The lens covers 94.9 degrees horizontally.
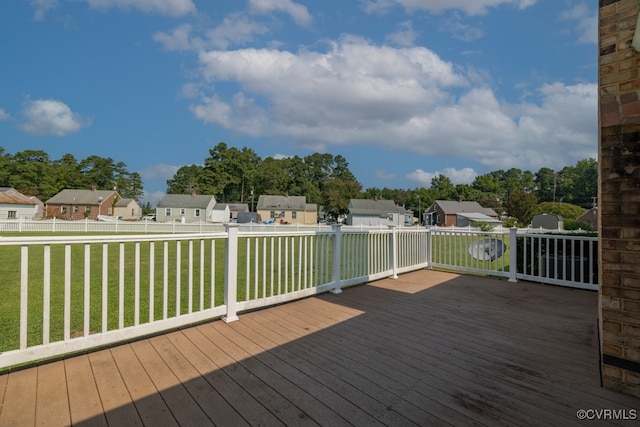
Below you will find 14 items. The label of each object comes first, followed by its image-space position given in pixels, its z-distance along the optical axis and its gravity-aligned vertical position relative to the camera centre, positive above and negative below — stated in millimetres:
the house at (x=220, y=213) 39781 +147
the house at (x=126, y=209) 40116 +642
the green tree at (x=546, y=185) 59869 +6358
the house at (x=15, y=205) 29552 +854
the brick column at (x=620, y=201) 1715 +86
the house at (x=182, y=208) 38438 +762
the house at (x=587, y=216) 30612 -74
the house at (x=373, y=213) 41094 +236
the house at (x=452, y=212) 39531 +406
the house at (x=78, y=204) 37153 +1202
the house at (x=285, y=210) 42250 +614
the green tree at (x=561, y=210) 30641 +605
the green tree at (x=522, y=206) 34906 +1146
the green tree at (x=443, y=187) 55847 +5820
